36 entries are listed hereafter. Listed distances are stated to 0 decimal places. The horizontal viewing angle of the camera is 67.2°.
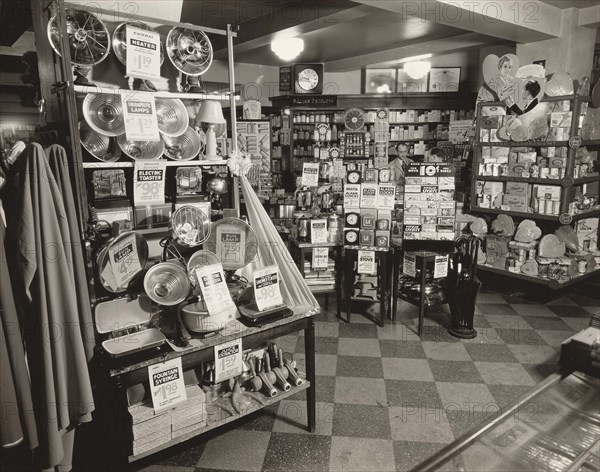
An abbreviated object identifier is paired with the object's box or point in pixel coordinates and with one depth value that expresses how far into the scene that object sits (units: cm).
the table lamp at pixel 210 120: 299
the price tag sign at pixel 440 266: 434
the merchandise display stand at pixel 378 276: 449
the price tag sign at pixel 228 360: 247
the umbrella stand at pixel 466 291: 427
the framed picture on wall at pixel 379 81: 995
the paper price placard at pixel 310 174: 482
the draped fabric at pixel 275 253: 295
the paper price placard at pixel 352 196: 454
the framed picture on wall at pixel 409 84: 957
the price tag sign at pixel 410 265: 450
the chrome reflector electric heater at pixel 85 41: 245
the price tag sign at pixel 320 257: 463
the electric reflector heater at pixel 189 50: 284
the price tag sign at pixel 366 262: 453
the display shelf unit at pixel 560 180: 495
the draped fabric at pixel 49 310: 192
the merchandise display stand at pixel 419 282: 429
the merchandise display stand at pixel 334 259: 457
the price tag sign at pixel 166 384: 224
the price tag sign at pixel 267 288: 263
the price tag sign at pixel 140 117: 252
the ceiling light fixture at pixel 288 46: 722
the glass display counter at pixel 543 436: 151
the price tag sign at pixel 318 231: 456
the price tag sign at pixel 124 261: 243
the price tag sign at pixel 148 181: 269
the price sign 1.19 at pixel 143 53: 255
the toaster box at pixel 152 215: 276
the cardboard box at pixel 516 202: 541
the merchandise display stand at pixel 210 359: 214
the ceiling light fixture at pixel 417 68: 857
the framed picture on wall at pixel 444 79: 938
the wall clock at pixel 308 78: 888
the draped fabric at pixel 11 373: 181
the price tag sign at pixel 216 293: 238
